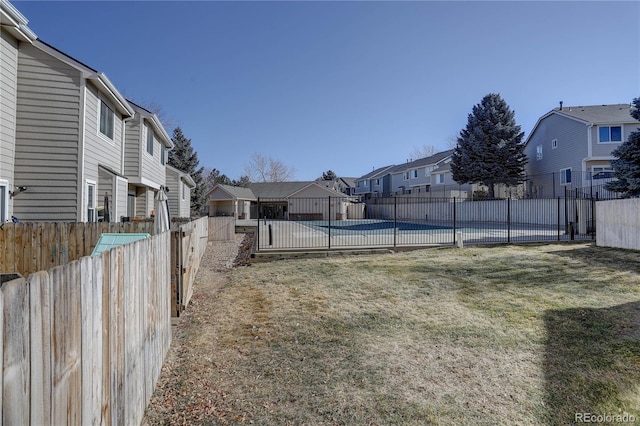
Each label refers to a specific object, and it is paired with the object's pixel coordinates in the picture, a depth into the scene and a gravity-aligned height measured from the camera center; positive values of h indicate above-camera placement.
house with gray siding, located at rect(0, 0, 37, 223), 8.18 +3.10
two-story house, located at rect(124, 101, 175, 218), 14.29 +2.64
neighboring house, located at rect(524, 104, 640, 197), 24.20 +5.77
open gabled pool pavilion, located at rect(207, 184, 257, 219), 41.28 +2.26
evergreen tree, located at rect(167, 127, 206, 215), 36.91 +6.42
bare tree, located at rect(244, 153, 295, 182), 62.97 +8.93
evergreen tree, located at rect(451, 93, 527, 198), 30.62 +6.54
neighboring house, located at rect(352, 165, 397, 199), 53.31 +6.42
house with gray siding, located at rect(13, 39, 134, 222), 8.94 +2.27
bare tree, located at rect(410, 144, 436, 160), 63.00 +12.53
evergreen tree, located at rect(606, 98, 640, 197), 14.07 +2.37
